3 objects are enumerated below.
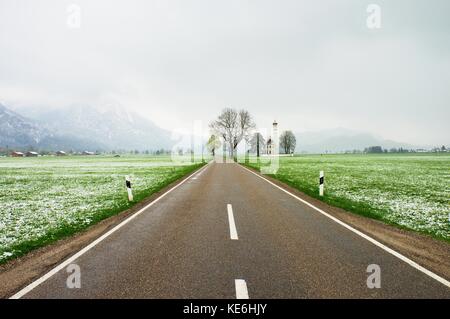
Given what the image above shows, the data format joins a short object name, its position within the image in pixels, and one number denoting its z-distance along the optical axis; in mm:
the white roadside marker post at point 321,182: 14266
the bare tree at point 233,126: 76562
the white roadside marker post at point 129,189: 13134
